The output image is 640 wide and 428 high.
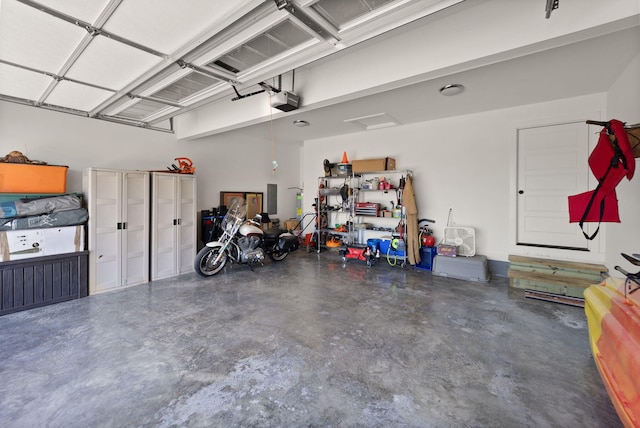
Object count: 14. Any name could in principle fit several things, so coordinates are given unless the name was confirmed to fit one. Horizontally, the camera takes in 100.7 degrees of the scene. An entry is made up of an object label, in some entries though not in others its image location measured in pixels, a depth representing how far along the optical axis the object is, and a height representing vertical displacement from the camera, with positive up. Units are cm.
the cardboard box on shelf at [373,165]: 534 +96
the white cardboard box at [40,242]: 316 -43
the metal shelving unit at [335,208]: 585 +7
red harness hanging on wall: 192 +30
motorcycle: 449 -63
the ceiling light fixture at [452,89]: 339 +162
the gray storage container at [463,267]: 427 -92
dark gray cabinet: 315 -93
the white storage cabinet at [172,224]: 435 -25
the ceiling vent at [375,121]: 479 +173
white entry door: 394 +50
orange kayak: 126 -73
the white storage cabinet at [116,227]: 375 -28
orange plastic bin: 321 +38
